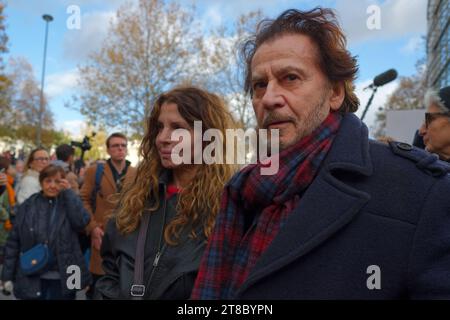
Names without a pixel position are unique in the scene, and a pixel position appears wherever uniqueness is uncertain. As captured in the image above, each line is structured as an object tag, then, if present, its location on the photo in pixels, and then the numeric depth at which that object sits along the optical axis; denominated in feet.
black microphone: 13.20
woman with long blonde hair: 5.97
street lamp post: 67.33
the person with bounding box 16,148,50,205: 17.99
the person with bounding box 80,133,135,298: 14.05
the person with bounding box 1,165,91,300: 12.07
